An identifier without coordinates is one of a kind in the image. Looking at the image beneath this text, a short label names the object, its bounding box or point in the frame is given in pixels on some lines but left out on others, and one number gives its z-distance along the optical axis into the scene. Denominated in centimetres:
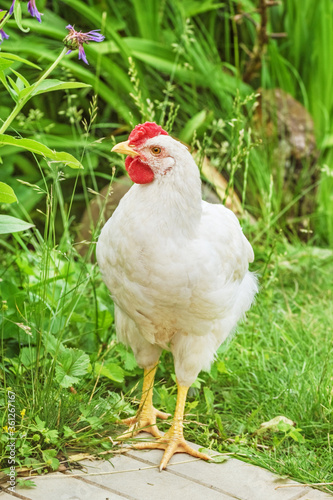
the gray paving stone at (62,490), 419
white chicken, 458
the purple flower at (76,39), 401
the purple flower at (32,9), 377
